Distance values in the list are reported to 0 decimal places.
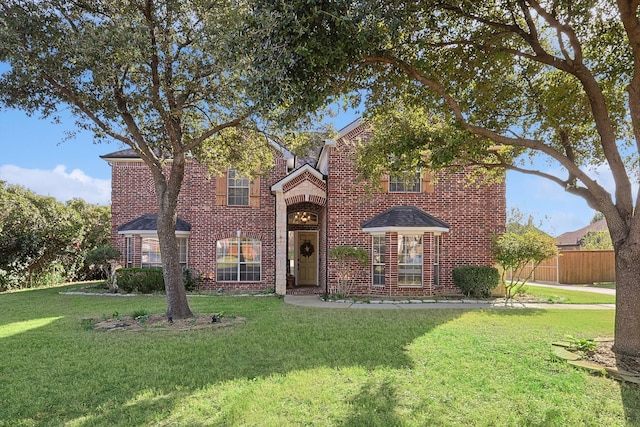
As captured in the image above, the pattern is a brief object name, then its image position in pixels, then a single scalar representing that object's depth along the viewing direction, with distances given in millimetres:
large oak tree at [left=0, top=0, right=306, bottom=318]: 8281
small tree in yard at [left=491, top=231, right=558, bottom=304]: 12500
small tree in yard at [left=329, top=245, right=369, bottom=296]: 14383
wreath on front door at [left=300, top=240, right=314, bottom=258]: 18594
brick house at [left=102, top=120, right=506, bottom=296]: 14641
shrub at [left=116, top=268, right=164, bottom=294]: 15609
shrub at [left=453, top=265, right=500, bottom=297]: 14258
